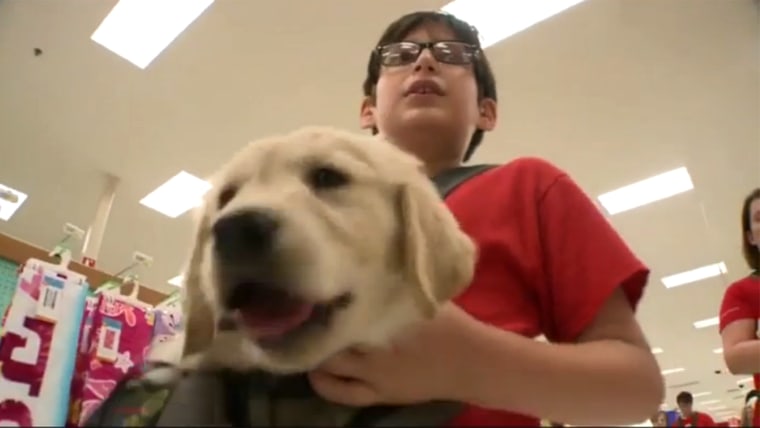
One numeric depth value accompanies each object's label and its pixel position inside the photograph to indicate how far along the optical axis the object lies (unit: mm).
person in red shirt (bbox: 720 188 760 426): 1785
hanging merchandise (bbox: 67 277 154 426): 1311
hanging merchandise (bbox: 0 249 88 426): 1159
